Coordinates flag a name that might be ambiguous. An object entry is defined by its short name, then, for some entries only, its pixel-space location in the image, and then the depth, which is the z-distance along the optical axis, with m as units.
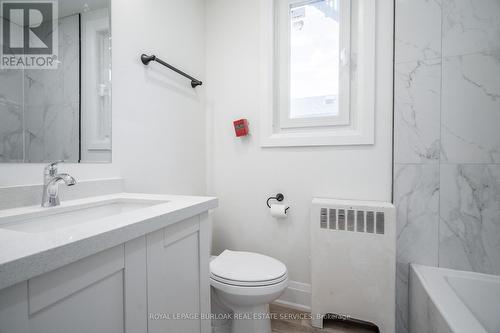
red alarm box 1.79
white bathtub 0.99
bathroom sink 0.77
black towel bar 1.36
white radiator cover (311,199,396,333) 1.35
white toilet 1.20
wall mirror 0.87
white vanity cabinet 0.46
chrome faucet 0.89
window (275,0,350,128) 1.62
